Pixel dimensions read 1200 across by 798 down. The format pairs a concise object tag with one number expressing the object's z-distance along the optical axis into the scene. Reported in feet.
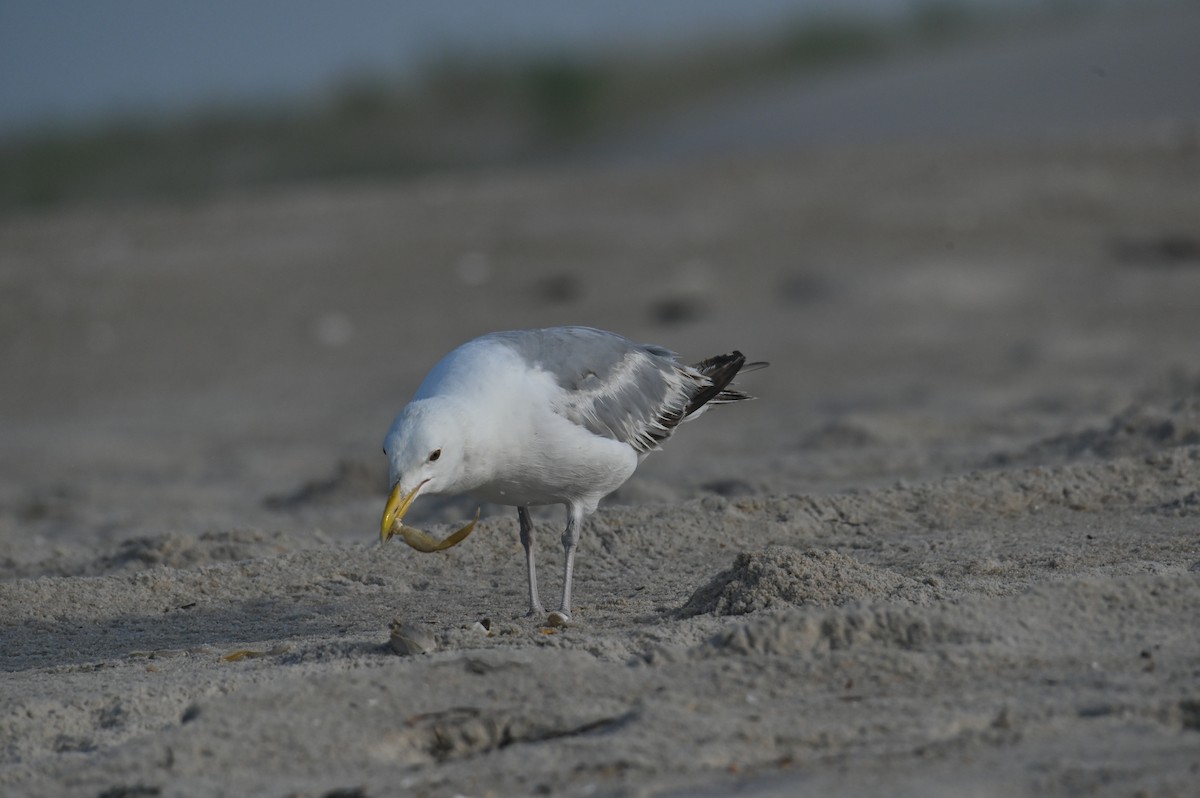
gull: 32.24
